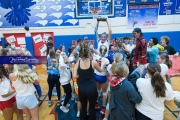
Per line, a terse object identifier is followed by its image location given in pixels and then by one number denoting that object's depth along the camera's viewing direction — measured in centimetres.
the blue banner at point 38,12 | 710
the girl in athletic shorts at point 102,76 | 293
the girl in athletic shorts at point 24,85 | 215
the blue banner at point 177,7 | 684
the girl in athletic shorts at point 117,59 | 236
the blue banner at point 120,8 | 692
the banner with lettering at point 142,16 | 691
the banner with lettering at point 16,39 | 757
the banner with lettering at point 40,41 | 746
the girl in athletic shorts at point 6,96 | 225
